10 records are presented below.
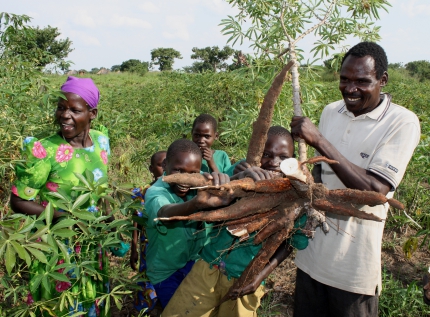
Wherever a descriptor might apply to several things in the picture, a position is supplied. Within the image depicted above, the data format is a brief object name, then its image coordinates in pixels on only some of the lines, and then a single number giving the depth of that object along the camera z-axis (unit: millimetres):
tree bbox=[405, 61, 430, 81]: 20045
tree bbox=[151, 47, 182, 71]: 31656
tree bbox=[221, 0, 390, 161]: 2250
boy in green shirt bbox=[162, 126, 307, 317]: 1716
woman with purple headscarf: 1780
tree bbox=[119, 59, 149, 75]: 23031
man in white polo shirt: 1447
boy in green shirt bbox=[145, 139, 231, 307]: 1646
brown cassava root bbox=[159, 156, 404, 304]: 1354
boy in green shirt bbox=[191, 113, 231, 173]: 2443
